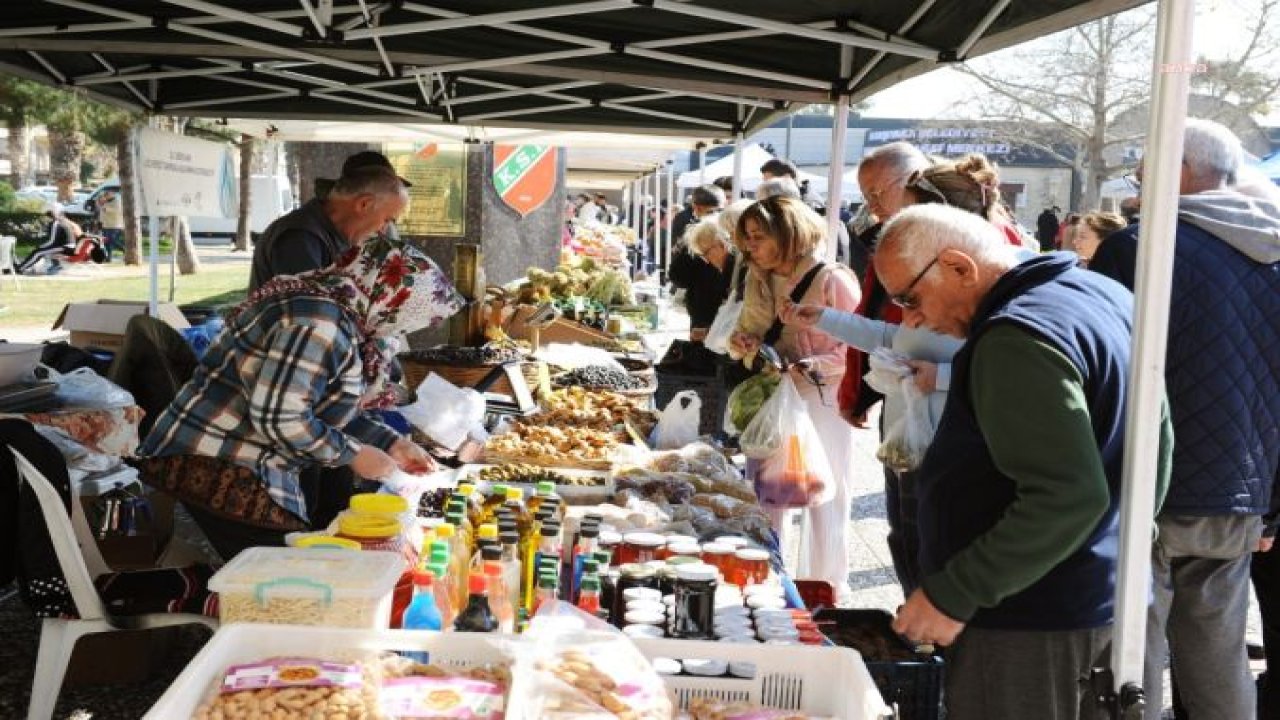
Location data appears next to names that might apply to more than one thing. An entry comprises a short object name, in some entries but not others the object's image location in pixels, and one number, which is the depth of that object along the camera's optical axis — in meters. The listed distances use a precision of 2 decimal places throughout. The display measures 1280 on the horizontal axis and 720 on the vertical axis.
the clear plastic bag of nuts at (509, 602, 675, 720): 1.83
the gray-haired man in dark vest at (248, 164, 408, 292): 3.70
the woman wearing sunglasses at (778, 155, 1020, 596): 3.48
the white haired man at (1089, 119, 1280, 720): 3.10
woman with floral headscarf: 2.93
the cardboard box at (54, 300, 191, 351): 7.21
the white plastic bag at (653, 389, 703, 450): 5.13
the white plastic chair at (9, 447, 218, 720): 3.44
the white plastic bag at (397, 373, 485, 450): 3.98
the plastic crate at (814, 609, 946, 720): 2.68
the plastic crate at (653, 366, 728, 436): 6.75
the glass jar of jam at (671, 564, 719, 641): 2.47
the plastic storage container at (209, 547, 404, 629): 2.07
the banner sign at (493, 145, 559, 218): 12.69
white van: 35.69
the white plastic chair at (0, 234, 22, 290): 19.73
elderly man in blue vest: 2.08
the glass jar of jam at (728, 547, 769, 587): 3.03
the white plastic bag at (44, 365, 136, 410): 5.21
